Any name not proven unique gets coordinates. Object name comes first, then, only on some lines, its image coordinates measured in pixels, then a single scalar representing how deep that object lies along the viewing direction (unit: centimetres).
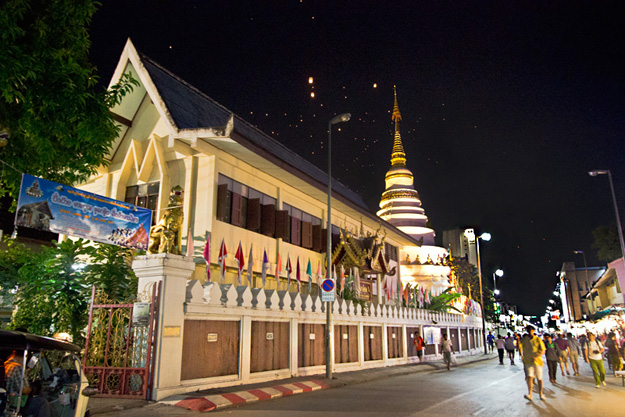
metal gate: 1051
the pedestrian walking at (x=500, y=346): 2656
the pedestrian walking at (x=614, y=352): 1816
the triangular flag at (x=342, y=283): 2114
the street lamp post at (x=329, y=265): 1545
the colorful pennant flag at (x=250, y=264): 1676
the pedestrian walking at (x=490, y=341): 4283
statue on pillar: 1199
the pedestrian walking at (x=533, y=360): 1201
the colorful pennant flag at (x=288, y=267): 1925
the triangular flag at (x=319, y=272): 2072
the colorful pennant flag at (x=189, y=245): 1438
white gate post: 1052
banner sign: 1087
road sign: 1589
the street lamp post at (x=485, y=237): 3614
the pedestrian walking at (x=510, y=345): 2500
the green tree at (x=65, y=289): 1298
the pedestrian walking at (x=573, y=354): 1989
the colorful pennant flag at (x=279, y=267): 1857
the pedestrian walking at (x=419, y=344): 2388
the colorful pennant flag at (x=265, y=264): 1751
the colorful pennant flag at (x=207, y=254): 1519
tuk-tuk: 534
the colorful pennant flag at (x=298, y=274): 2045
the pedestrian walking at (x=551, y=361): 1622
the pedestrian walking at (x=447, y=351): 2175
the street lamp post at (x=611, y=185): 2495
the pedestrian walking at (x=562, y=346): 1925
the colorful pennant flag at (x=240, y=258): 1677
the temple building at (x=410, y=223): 4097
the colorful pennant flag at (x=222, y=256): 1578
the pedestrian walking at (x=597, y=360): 1502
